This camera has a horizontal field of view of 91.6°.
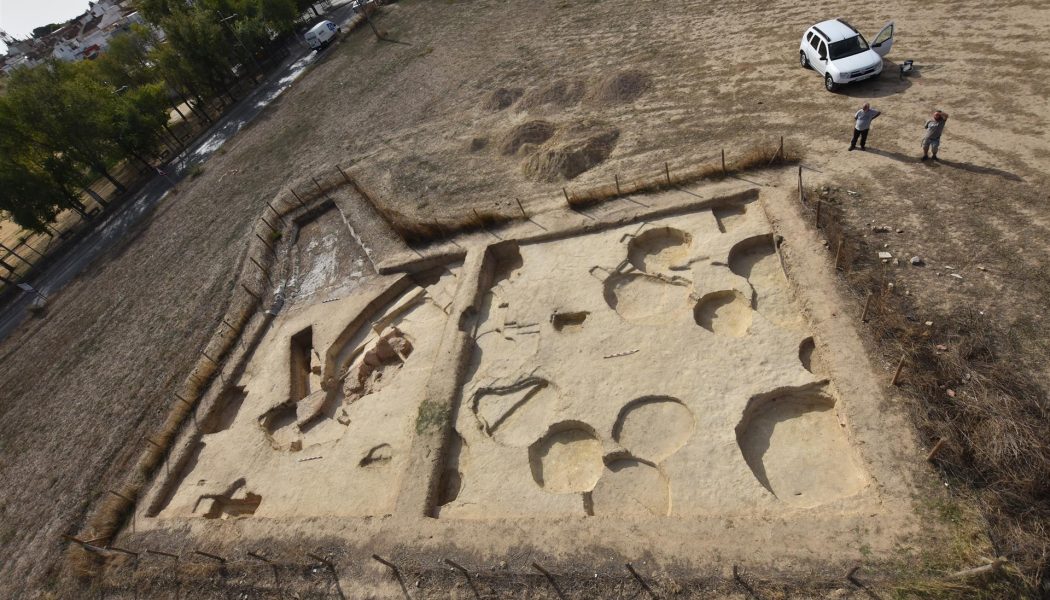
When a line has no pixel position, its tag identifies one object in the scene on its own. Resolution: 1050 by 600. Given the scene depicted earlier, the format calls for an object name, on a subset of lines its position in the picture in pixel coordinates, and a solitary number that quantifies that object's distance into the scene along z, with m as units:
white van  39.22
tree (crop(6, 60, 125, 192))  27.81
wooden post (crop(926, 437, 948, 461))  7.26
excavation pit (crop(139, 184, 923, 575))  8.70
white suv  15.55
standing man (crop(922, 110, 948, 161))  11.62
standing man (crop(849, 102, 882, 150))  12.68
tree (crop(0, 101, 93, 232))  26.62
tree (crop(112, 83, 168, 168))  30.50
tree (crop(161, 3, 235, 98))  35.16
